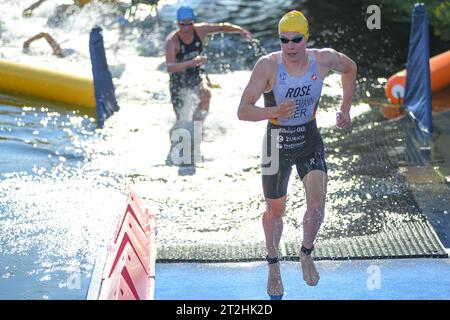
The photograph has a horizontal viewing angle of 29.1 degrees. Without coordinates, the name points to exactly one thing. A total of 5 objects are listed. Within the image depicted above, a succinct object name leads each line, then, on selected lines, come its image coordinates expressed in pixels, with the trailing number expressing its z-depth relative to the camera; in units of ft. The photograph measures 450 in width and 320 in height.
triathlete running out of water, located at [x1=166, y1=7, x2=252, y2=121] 36.45
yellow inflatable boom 41.78
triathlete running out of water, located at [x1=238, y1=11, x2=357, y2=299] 20.36
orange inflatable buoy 41.32
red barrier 19.79
